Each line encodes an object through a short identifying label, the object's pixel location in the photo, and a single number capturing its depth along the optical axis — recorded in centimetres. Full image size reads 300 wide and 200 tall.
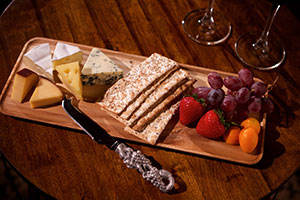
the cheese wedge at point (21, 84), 61
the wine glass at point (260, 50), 68
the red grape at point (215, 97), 58
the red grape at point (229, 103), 58
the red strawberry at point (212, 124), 57
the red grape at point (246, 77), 60
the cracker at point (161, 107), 59
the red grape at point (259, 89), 59
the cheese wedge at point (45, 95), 60
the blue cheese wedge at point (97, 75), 63
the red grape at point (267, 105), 60
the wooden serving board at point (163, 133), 58
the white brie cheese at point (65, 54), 64
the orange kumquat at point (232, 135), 58
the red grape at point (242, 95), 58
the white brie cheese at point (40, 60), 63
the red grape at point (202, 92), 60
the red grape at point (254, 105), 59
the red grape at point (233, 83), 60
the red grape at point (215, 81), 60
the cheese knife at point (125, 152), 54
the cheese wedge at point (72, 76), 62
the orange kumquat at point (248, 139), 57
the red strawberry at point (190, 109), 58
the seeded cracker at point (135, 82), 61
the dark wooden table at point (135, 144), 56
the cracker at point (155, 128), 58
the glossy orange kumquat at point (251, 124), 58
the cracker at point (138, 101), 60
